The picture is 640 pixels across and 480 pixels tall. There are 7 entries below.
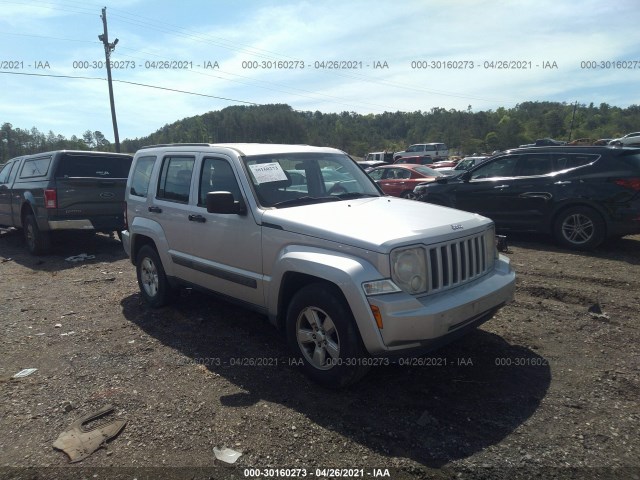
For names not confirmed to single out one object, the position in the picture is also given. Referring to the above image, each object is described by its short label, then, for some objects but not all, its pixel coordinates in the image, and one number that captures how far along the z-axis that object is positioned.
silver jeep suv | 3.27
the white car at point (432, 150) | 43.92
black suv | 7.43
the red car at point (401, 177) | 14.21
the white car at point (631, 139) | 31.18
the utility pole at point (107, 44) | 25.31
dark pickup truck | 8.76
